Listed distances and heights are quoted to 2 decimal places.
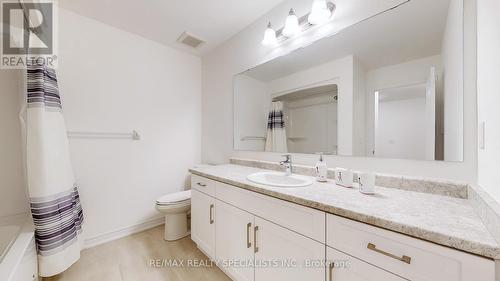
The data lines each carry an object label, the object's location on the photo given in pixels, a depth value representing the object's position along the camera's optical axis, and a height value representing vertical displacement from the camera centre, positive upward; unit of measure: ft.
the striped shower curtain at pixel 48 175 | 3.97 -0.79
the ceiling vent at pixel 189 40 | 6.99 +3.91
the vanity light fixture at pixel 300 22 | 4.30 +2.98
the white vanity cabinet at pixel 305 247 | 1.85 -1.49
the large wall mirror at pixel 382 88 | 3.11 +1.07
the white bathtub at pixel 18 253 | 3.19 -2.18
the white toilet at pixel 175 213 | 5.97 -2.48
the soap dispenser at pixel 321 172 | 3.98 -0.70
